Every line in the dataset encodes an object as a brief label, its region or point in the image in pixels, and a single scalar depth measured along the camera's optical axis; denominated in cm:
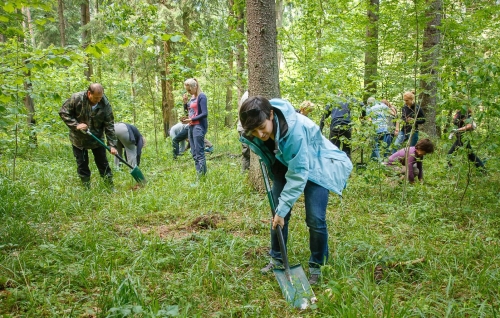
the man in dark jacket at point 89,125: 520
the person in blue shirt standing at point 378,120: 486
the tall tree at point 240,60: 657
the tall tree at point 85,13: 1200
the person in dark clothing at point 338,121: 537
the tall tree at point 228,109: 1643
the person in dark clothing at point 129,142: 671
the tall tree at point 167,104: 1149
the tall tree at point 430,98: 773
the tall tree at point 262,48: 448
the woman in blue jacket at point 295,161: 243
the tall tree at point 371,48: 568
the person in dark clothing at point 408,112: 464
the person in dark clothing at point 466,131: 402
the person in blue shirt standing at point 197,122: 591
